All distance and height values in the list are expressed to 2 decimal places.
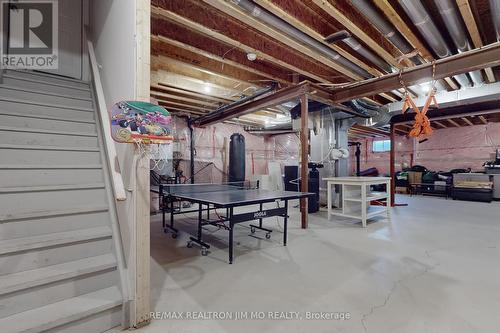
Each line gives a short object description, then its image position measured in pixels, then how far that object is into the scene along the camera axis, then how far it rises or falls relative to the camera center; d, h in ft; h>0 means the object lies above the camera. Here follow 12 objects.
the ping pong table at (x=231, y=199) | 8.16 -1.20
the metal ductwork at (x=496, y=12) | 7.53 +5.08
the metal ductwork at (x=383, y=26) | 8.02 +5.28
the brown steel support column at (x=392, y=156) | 21.76 +0.95
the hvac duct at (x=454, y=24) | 7.88 +5.18
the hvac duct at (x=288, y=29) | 7.95 +5.20
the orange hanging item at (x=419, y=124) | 11.09 +2.03
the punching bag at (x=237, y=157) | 24.07 +0.89
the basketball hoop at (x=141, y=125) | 4.79 +0.84
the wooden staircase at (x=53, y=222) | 4.56 -1.34
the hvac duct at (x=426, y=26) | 7.71 +5.05
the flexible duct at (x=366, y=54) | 10.20 +5.26
